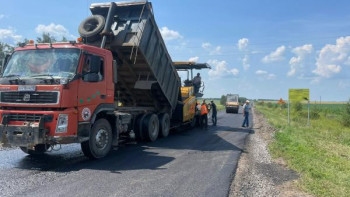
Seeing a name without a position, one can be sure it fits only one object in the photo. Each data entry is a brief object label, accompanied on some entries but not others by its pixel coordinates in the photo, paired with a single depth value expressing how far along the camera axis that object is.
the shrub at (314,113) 33.18
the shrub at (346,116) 26.20
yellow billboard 18.73
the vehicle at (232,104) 36.38
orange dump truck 6.51
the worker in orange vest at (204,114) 16.28
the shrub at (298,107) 41.59
